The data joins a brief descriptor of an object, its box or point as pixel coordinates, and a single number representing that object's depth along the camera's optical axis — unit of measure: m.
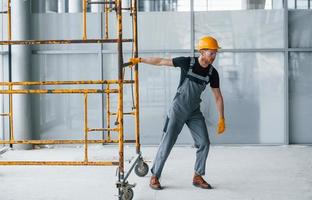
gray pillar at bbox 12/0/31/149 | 10.50
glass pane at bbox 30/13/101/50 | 10.78
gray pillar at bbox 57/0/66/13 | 11.56
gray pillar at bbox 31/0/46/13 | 10.87
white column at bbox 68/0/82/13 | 12.55
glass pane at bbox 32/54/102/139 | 10.83
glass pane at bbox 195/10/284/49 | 10.59
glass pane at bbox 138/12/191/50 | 10.72
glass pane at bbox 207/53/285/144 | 10.68
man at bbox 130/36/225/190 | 6.73
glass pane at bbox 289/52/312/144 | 10.62
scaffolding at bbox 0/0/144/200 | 6.11
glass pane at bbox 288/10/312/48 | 10.55
